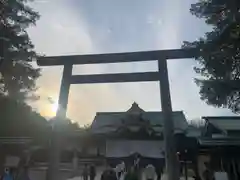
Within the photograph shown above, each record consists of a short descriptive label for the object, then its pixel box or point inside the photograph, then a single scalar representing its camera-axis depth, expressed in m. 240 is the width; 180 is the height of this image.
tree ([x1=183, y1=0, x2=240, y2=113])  6.78
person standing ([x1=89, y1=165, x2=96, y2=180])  10.20
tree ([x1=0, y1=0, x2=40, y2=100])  8.66
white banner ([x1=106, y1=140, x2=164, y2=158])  11.87
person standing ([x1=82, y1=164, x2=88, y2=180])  10.63
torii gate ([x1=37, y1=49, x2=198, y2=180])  5.47
